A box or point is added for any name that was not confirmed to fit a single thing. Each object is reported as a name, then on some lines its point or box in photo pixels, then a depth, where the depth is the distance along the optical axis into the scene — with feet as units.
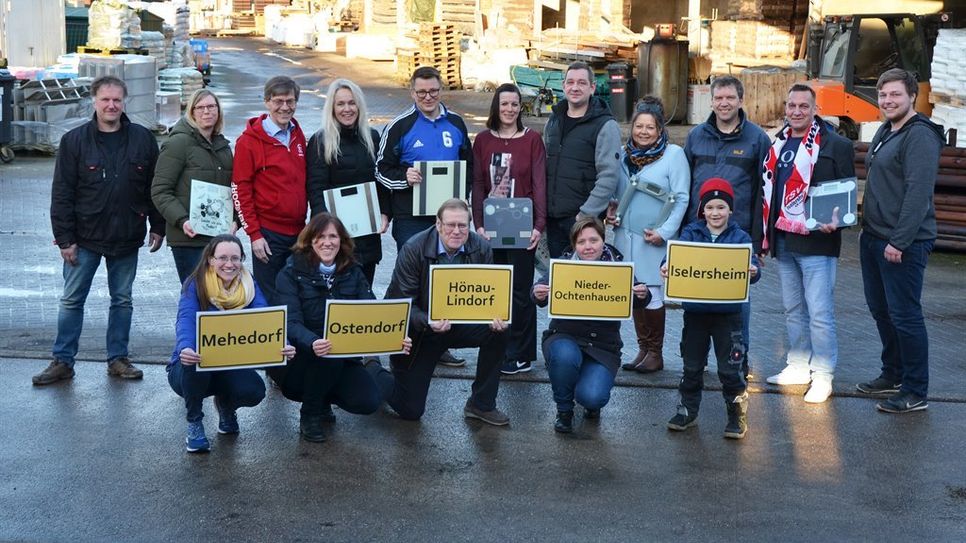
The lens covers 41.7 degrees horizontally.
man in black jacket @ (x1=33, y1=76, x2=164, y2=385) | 26.32
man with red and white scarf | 25.41
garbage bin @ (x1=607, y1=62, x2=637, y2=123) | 91.04
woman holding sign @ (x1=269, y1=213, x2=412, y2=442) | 23.31
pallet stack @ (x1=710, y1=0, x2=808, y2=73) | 91.56
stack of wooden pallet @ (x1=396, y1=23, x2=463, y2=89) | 124.16
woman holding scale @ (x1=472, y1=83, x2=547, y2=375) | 27.22
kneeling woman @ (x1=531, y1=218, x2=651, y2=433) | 23.99
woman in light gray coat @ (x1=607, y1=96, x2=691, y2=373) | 26.48
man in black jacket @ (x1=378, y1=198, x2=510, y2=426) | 24.44
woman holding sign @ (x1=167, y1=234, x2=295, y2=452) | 22.35
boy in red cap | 23.59
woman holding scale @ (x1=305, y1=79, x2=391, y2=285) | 26.18
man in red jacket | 25.88
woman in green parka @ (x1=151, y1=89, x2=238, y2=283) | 26.04
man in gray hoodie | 24.44
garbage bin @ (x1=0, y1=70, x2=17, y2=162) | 64.49
